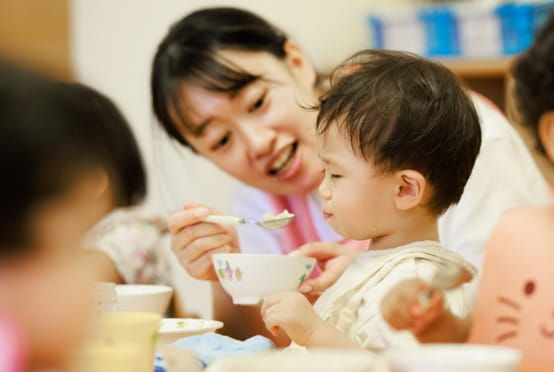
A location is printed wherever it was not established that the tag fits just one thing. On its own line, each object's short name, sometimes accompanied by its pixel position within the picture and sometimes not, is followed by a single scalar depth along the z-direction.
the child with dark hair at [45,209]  0.90
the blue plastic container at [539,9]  2.92
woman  1.61
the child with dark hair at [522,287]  1.08
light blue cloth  1.20
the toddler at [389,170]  1.31
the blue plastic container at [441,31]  3.14
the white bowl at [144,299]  1.46
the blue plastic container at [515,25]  3.01
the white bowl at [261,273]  1.36
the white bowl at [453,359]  0.98
